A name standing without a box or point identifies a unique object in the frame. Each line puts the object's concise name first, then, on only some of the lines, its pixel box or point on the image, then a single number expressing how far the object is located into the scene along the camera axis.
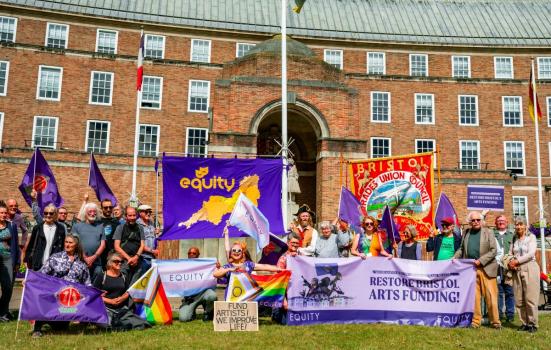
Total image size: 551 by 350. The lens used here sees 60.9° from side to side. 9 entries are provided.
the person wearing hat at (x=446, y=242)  9.73
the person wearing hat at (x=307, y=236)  9.53
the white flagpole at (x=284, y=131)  12.34
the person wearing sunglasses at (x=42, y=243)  8.50
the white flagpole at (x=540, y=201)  20.44
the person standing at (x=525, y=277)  8.52
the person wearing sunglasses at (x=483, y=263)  8.74
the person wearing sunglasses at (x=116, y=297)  8.01
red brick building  28.92
